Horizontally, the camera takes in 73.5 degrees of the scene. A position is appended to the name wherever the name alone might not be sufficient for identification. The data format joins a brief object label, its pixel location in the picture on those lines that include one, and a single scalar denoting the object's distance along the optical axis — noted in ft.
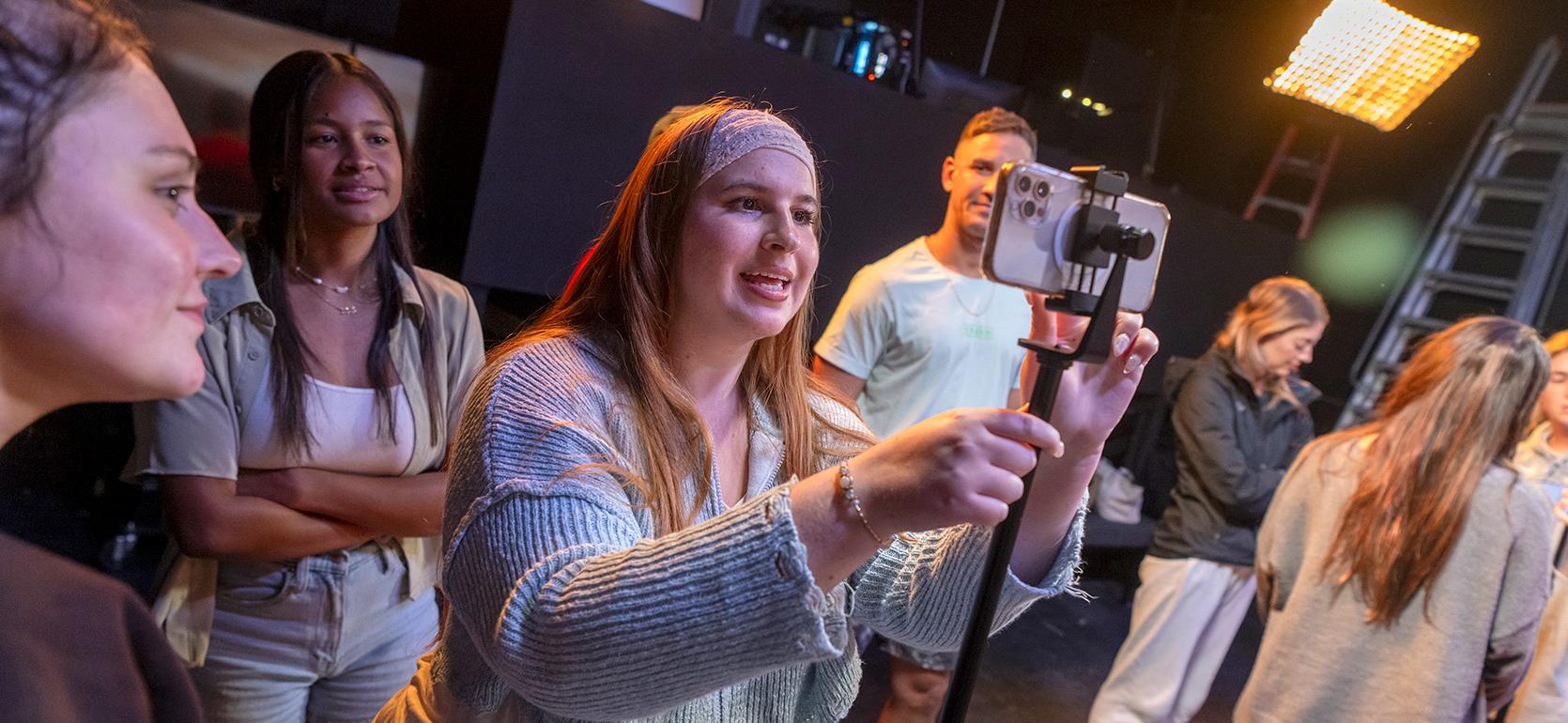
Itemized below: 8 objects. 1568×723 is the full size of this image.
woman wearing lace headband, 2.39
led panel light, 9.34
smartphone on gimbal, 2.31
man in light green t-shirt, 7.82
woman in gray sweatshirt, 6.60
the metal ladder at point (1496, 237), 15.88
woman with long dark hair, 4.64
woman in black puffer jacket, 9.53
